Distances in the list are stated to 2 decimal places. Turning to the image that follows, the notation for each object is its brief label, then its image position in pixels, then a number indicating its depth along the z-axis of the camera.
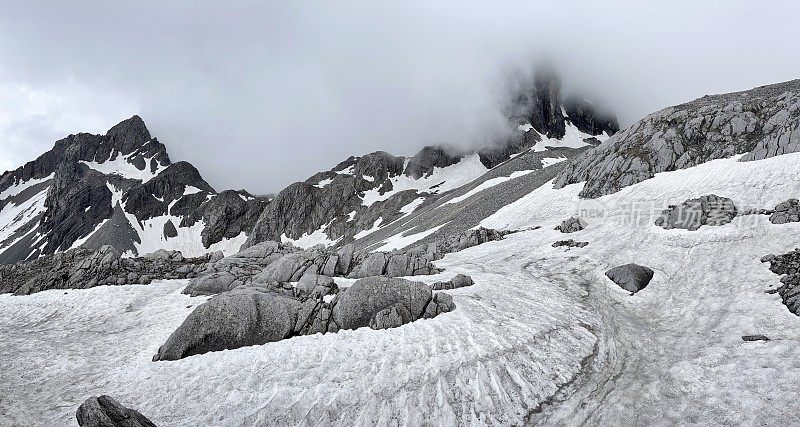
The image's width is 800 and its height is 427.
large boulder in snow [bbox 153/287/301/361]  15.55
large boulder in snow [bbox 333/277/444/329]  16.81
